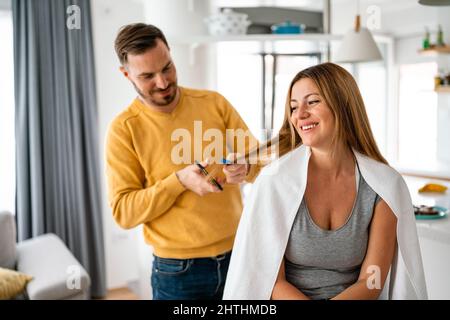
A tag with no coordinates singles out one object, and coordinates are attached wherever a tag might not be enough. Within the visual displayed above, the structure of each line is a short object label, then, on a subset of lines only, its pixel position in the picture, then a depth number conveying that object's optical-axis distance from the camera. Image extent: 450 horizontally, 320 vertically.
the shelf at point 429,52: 2.90
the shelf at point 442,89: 1.96
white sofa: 1.90
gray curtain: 2.00
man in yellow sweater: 0.86
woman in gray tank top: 0.75
